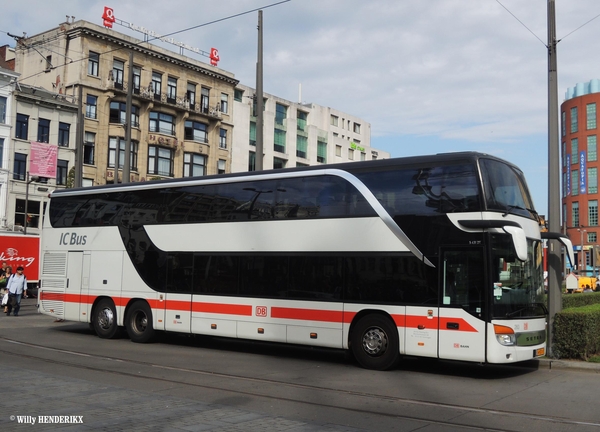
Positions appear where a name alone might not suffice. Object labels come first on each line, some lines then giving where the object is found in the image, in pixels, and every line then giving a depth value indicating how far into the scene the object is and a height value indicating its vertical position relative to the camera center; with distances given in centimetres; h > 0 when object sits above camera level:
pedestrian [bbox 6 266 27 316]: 2608 -119
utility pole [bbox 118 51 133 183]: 2790 +602
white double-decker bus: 1248 +16
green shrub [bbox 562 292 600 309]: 2078 -87
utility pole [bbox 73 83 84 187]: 3016 +472
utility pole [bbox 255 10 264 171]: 2088 +513
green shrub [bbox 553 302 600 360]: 1422 -131
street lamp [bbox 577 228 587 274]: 9620 +275
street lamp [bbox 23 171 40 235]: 4472 +426
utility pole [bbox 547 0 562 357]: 1527 +192
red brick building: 9881 +1667
